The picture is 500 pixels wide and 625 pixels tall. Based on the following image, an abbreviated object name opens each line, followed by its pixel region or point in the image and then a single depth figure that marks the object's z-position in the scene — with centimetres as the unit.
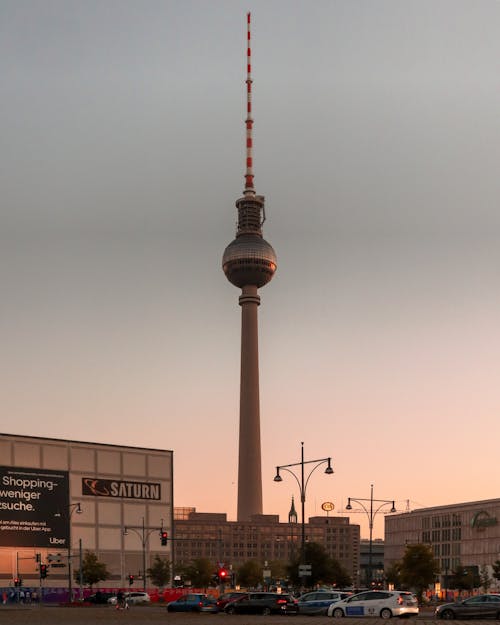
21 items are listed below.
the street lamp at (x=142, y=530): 14700
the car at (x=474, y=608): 5478
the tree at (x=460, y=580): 16502
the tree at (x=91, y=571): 13475
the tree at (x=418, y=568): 12200
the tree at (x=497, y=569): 13731
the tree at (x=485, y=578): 16682
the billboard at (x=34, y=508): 13450
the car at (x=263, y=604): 6238
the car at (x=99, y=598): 10250
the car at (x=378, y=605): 5831
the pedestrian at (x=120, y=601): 8405
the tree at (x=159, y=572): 14512
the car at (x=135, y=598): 10044
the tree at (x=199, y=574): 18988
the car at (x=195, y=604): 7006
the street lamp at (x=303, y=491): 7356
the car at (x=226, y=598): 7062
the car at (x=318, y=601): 6409
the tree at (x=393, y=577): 15850
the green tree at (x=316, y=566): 10921
